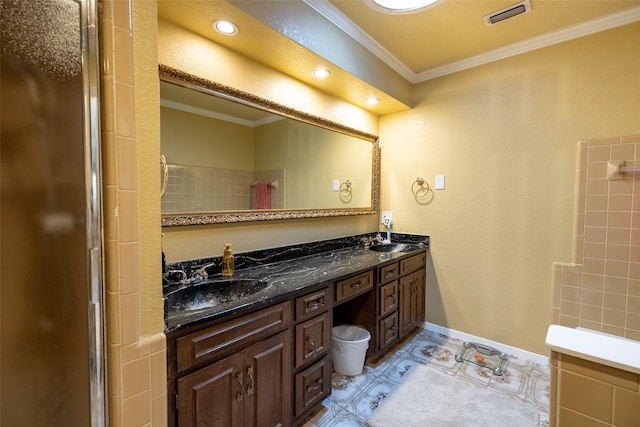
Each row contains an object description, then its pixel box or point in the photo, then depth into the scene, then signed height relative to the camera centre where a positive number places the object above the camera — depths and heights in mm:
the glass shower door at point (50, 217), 625 -40
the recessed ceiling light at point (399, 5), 1717 +1201
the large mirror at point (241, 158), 1563 +299
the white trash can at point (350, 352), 1967 -1029
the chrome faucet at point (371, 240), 2828 -372
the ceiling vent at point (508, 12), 1761 +1217
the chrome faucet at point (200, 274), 1568 -403
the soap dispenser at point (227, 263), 1682 -359
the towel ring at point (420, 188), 2734 +145
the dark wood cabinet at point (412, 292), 2381 -781
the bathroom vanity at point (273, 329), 1072 -617
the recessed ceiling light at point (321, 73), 1959 +900
